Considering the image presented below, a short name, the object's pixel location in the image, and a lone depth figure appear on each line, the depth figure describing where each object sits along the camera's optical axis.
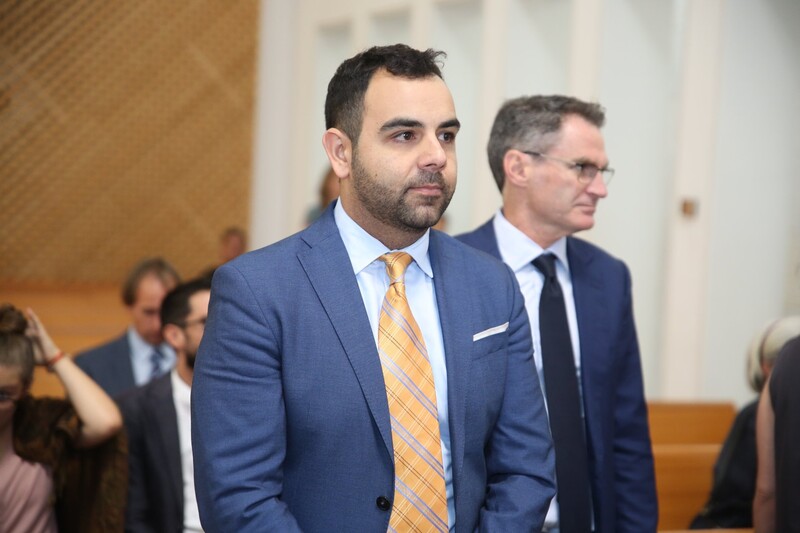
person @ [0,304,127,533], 2.36
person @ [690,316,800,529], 2.79
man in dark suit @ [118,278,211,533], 2.61
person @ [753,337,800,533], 2.02
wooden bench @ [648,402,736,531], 3.26
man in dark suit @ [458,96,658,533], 2.28
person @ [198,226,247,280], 6.75
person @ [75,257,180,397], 3.72
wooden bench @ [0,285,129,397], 6.97
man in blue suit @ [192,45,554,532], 1.54
